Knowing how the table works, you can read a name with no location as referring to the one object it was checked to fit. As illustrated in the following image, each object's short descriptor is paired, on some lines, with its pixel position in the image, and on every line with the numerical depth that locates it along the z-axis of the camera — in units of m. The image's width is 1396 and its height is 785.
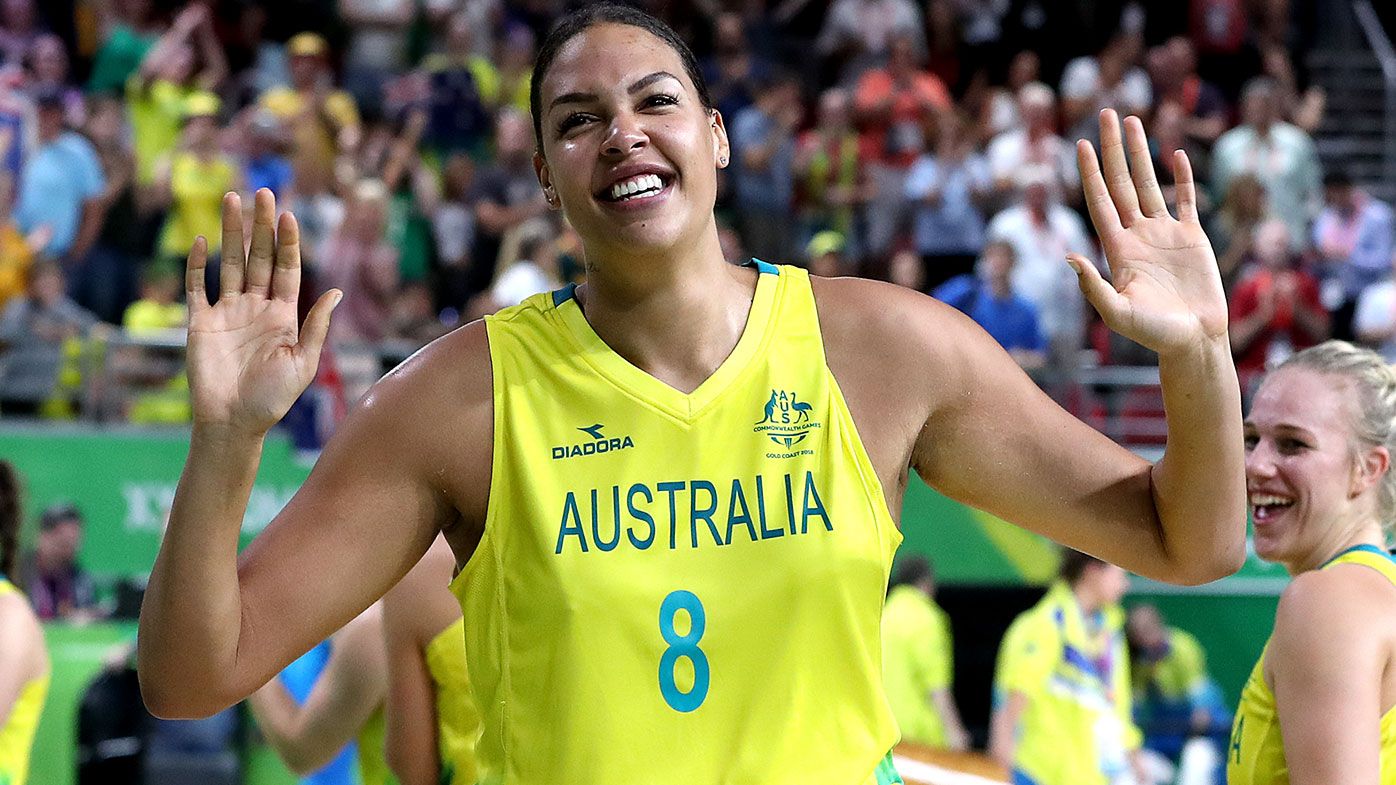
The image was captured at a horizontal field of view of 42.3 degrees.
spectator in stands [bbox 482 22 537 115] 12.12
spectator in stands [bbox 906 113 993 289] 11.29
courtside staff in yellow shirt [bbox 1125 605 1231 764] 9.52
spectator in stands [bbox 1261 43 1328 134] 12.92
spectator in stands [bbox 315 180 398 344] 10.28
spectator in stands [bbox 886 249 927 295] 10.45
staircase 13.88
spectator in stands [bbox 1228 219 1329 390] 10.40
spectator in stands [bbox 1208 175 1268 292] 11.36
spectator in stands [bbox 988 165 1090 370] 10.70
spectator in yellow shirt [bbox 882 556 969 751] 8.62
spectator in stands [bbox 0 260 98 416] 9.80
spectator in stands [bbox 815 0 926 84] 13.16
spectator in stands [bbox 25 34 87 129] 11.34
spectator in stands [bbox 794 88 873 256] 11.90
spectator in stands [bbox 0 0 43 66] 11.96
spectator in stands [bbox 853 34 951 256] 11.67
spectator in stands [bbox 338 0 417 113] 12.42
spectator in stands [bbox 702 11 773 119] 12.45
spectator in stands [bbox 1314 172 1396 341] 11.41
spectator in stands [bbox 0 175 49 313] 10.20
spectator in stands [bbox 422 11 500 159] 11.73
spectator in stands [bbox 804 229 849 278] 9.99
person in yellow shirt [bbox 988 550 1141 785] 7.98
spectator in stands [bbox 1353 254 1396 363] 10.48
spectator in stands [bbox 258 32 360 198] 10.94
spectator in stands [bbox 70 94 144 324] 10.50
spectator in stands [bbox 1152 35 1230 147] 12.90
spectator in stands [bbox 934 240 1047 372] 10.25
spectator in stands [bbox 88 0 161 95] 11.94
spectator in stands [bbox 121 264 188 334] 10.10
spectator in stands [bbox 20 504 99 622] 8.91
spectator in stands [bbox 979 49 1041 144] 12.35
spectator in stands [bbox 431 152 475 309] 10.83
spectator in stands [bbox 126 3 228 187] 11.52
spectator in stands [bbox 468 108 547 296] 10.92
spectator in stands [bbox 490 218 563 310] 9.95
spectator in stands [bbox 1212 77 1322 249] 11.98
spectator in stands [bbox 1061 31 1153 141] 12.38
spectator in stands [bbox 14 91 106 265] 10.74
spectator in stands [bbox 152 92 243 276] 10.74
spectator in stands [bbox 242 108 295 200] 10.88
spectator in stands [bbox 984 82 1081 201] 11.62
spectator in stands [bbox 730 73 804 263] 11.77
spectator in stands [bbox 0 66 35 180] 10.91
